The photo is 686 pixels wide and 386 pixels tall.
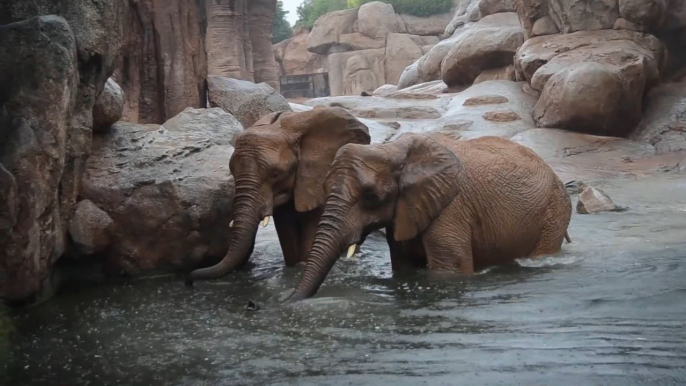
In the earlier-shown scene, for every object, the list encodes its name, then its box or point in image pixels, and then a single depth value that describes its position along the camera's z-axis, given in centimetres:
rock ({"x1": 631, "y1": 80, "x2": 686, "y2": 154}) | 1509
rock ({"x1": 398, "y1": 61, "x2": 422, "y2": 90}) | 2456
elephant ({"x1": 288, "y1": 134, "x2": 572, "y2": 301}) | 575
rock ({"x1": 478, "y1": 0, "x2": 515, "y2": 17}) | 2233
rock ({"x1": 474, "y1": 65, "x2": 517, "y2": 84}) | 1920
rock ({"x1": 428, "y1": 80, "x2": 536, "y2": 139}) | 1633
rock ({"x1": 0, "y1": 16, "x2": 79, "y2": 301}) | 540
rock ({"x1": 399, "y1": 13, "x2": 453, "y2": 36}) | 3850
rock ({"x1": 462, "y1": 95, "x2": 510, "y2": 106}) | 1742
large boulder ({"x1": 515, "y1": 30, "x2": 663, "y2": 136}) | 1505
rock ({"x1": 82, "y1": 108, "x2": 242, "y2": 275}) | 704
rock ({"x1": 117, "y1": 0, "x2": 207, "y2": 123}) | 1045
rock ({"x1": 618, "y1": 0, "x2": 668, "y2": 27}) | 1581
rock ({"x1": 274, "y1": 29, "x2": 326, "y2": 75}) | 4138
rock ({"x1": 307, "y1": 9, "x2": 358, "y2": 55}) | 3838
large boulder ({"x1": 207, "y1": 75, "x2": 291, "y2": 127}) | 1291
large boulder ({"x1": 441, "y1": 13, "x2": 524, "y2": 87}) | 1973
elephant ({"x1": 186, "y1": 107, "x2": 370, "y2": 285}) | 652
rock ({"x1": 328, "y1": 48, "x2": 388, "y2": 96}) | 3606
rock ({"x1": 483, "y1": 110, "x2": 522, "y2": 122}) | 1666
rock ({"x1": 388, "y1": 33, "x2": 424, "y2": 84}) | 3588
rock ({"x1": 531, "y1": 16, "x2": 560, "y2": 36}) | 1758
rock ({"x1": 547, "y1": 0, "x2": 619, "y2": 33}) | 1645
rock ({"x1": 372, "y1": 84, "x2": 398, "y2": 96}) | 2625
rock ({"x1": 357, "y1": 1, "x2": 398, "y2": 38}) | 3716
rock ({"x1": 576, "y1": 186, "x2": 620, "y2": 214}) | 1002
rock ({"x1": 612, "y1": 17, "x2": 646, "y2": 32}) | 1614
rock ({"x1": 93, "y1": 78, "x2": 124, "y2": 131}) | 726
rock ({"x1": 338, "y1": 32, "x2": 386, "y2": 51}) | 3744
